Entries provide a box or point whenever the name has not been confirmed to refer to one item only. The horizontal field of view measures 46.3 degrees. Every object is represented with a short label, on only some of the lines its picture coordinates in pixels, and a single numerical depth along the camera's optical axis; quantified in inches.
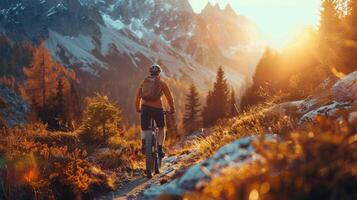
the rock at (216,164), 176.9
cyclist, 423.5
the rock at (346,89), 323.0
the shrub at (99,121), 705.4
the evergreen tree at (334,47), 586.1
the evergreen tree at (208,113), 2289.6
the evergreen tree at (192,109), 2395.4
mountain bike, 413.1
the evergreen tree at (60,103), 1925.4
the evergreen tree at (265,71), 2091.9
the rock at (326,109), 285.8
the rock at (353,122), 176.2
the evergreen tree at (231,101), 2392.5
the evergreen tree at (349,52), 572.4
